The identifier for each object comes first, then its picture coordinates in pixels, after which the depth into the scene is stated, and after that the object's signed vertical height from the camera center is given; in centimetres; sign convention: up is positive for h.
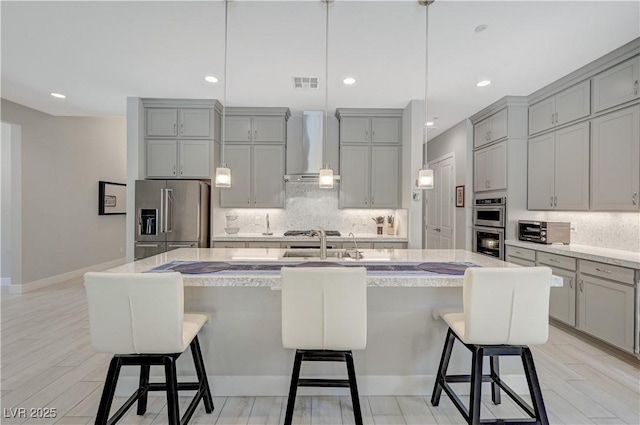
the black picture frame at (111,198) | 628 +25
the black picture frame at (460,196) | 530 +29
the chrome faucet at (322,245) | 260 -29
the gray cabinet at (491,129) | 428 +126
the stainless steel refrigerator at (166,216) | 415 -8
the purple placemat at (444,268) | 199 -39
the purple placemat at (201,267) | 202 -40
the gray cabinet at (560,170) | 338 +53
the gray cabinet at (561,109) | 333 +125
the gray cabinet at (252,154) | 471 +88
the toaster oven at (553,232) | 361 -22
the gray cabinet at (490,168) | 431 +68
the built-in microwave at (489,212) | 431 +1
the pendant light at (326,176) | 257 +30
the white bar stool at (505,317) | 162 -56
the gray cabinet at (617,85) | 280 +125
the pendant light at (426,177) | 246 +28
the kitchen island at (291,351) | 214 -93
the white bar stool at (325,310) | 161 -53
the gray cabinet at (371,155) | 469 +87
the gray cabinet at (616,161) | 282 +52
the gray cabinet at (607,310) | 265 -89
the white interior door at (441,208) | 578 +10
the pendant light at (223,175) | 252 +29
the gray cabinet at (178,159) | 441 +74
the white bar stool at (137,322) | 155 -58
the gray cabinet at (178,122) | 438 +126
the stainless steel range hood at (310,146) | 485 +104
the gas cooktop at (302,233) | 462 -33
